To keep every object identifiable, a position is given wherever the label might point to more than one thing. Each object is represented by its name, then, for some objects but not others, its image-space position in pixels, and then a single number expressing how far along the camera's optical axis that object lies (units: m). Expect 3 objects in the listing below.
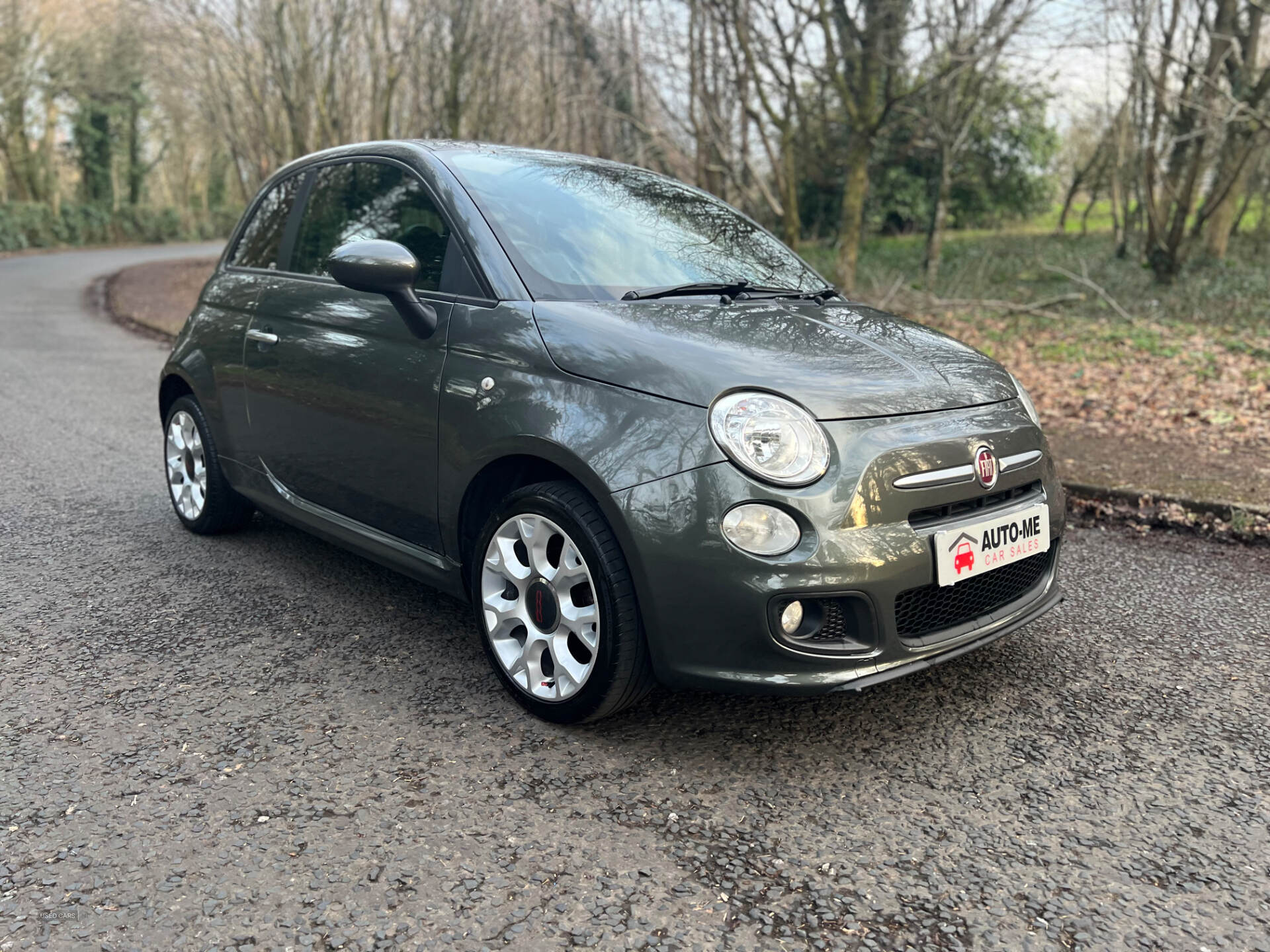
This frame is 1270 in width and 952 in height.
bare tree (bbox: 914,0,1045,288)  11.41
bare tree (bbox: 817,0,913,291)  11.78
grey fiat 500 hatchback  2.46
